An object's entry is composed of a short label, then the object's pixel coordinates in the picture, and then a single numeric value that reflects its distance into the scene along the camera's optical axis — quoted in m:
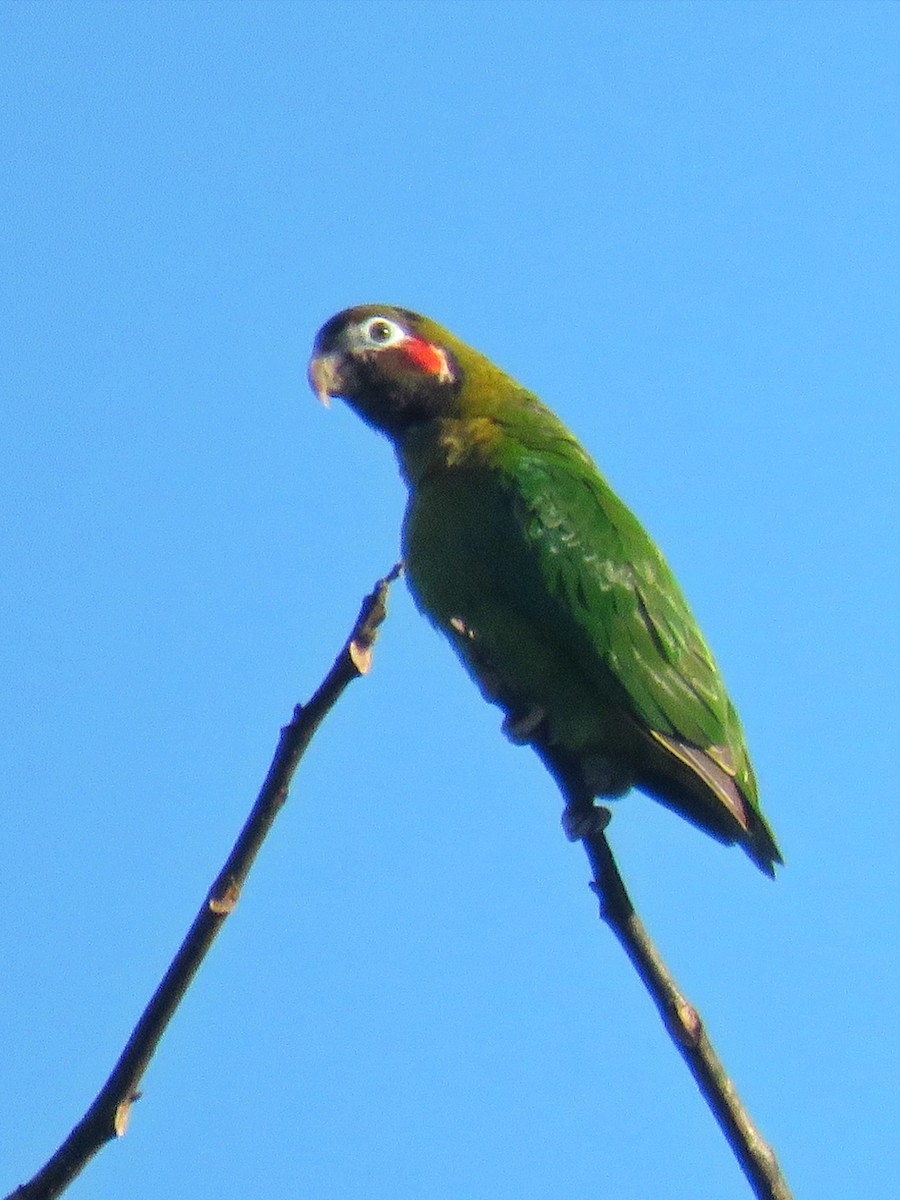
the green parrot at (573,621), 12.10
